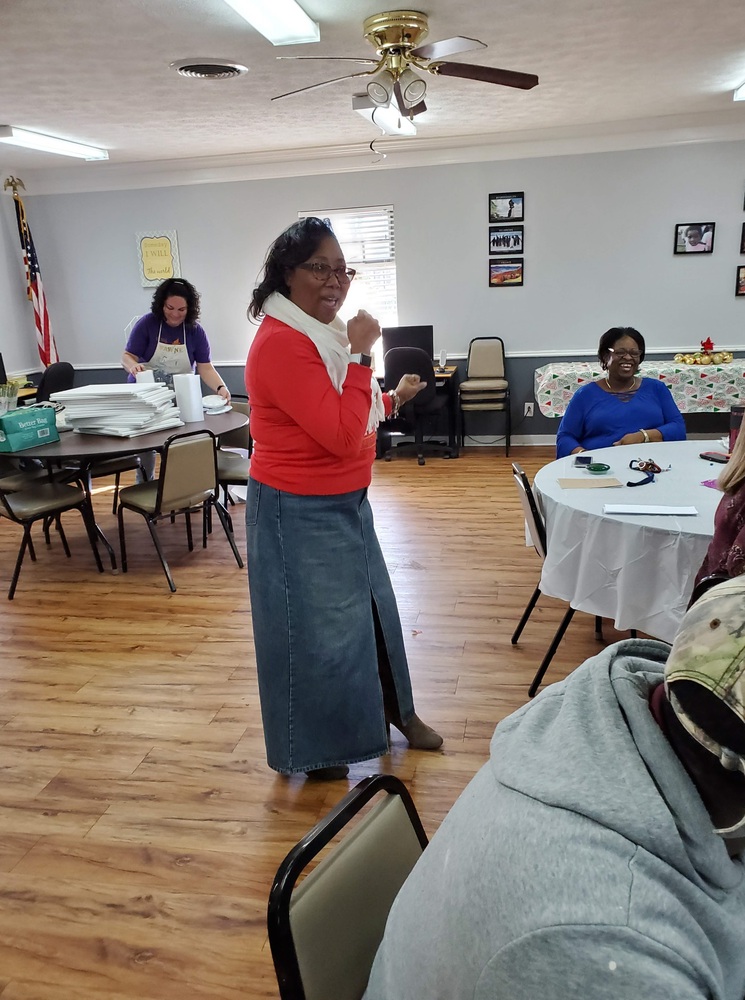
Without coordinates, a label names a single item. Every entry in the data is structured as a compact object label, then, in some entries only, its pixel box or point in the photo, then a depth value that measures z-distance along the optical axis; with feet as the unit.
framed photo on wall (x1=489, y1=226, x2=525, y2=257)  20.86
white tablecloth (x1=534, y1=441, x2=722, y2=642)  6.77
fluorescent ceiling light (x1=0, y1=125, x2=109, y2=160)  16.43
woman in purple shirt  13.87
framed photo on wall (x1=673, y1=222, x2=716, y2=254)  19.83
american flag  22.09
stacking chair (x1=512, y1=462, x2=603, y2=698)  8.03
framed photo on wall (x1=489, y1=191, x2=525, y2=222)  20.59
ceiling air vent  12.01
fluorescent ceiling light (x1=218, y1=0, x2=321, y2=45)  9.42
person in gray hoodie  1.67
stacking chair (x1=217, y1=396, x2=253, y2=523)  13.53
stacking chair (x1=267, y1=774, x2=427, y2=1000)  2.62
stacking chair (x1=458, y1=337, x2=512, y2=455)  20.77
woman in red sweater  5.58
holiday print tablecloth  18.71
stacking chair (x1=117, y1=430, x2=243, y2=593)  11.28
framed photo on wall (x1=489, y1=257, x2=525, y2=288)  21.09
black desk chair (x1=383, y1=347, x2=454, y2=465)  19.30
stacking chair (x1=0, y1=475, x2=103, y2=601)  11.69
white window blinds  21.59
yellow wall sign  22.68
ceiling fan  10.13
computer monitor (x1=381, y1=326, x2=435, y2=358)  20.35
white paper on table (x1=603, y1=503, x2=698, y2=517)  7.05
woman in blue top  10.46
